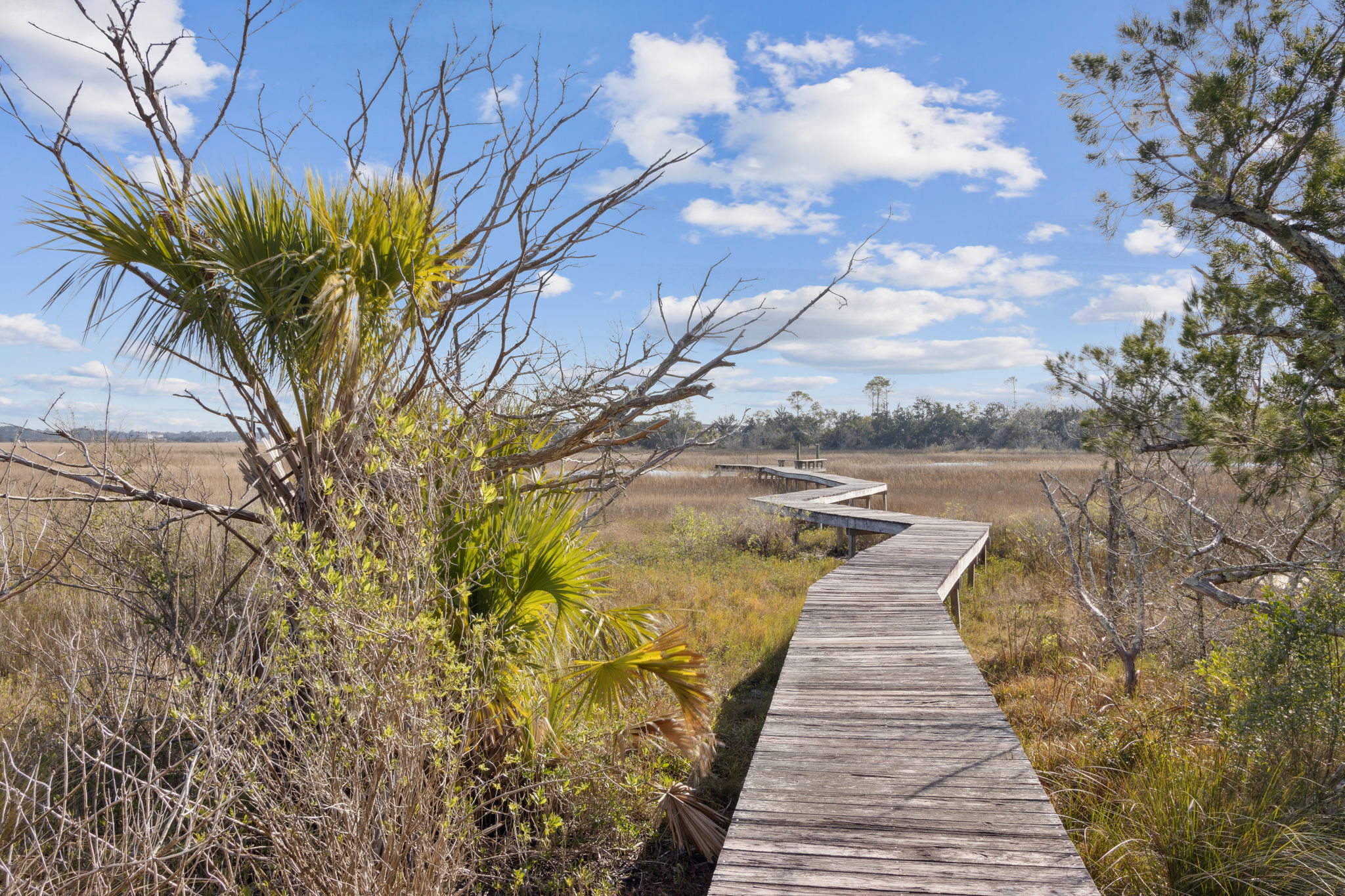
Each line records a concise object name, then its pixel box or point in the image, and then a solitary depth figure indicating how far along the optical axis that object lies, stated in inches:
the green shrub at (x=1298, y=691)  134.9
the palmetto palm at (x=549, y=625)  149.9
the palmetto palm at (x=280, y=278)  137.7
